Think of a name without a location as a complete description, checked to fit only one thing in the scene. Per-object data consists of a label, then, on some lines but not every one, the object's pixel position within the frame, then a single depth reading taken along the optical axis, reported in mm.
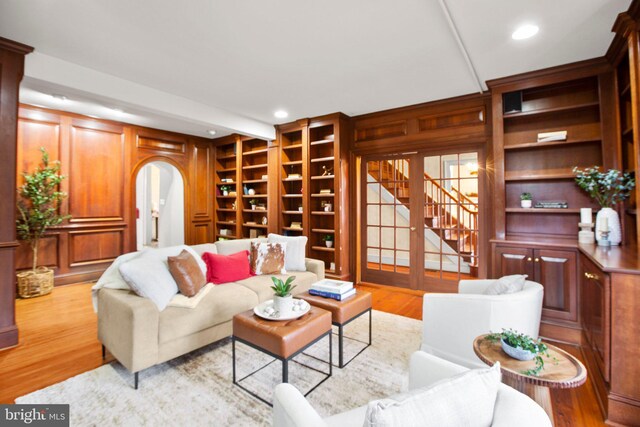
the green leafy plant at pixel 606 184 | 2672
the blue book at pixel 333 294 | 2604
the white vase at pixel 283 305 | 2168
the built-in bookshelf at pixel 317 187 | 4711
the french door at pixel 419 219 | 4148
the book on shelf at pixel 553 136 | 3141
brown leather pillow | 2643
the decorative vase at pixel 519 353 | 1426
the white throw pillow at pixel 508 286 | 2096
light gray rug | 1835
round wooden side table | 1272
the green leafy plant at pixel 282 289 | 2179
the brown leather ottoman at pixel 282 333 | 1900
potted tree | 4105
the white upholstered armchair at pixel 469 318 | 1970
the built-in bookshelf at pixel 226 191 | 6508
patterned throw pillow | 3508
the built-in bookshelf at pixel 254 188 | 5875
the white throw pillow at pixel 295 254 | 3723
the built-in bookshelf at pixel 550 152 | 3141
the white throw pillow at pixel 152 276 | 2277
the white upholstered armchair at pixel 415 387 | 848
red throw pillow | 3131
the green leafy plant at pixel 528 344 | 1398
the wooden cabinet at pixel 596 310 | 1759
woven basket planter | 4074
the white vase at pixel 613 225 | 2631
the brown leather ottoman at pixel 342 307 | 2413
